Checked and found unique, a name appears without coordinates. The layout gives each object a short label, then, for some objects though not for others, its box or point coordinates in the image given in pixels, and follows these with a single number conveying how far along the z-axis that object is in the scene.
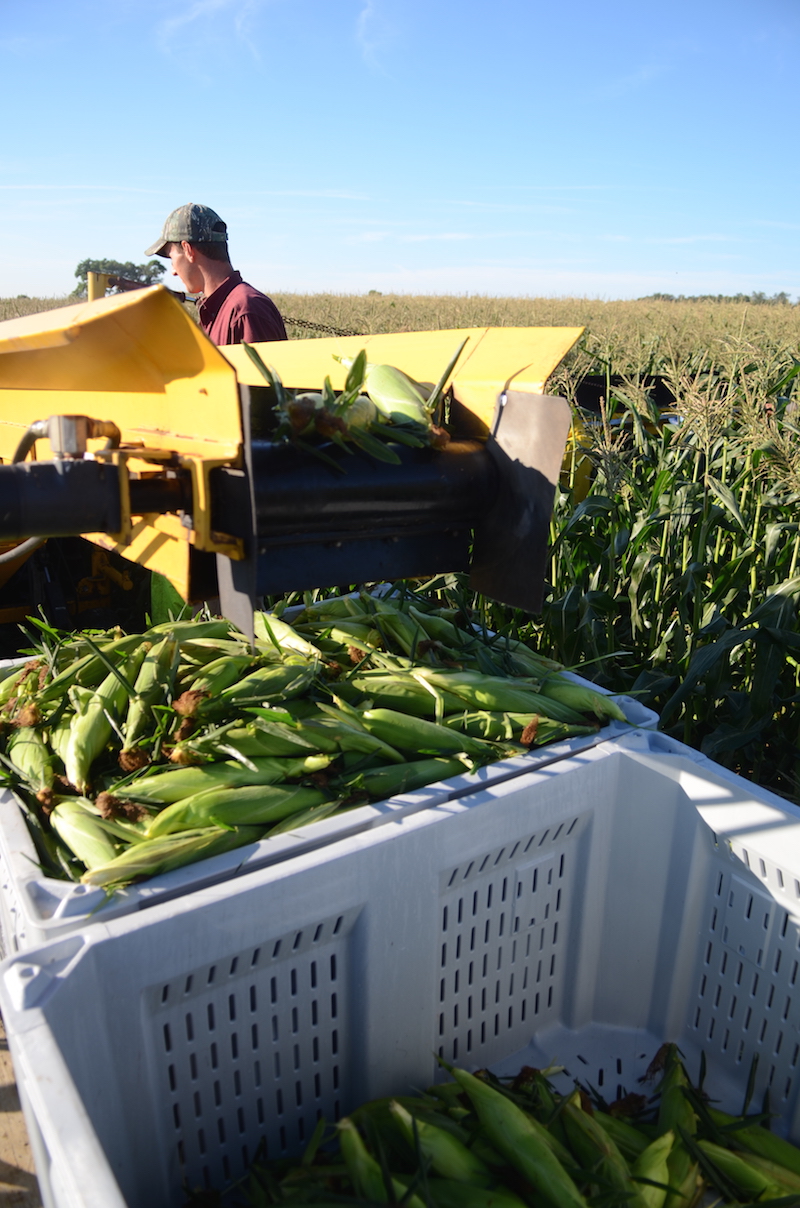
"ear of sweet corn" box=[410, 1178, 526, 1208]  1.26
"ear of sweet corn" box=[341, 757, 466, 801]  1.57
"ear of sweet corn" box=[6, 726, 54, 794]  1.58
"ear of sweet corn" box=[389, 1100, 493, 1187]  1.32
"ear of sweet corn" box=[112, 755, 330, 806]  1.49
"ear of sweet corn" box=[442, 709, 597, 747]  1.75
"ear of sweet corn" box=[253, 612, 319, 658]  1.93
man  3.64
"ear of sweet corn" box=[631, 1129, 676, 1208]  1.31
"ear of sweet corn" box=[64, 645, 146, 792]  1.58
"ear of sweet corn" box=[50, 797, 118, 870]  1.37
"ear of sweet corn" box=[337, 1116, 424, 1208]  1.25
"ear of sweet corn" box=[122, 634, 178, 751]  1.63
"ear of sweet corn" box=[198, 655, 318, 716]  1.66
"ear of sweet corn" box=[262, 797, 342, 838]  1.46
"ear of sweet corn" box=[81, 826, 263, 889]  1.29
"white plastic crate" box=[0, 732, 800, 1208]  1.19
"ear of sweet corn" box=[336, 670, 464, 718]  1.81
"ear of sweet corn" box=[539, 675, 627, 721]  1.86
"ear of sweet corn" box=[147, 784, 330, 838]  1.43
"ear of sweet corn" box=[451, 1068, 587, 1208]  1.27
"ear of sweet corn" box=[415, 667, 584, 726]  1.83
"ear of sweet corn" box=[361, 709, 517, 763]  1.69
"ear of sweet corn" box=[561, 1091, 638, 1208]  1.32
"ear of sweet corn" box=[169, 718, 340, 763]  1.57
